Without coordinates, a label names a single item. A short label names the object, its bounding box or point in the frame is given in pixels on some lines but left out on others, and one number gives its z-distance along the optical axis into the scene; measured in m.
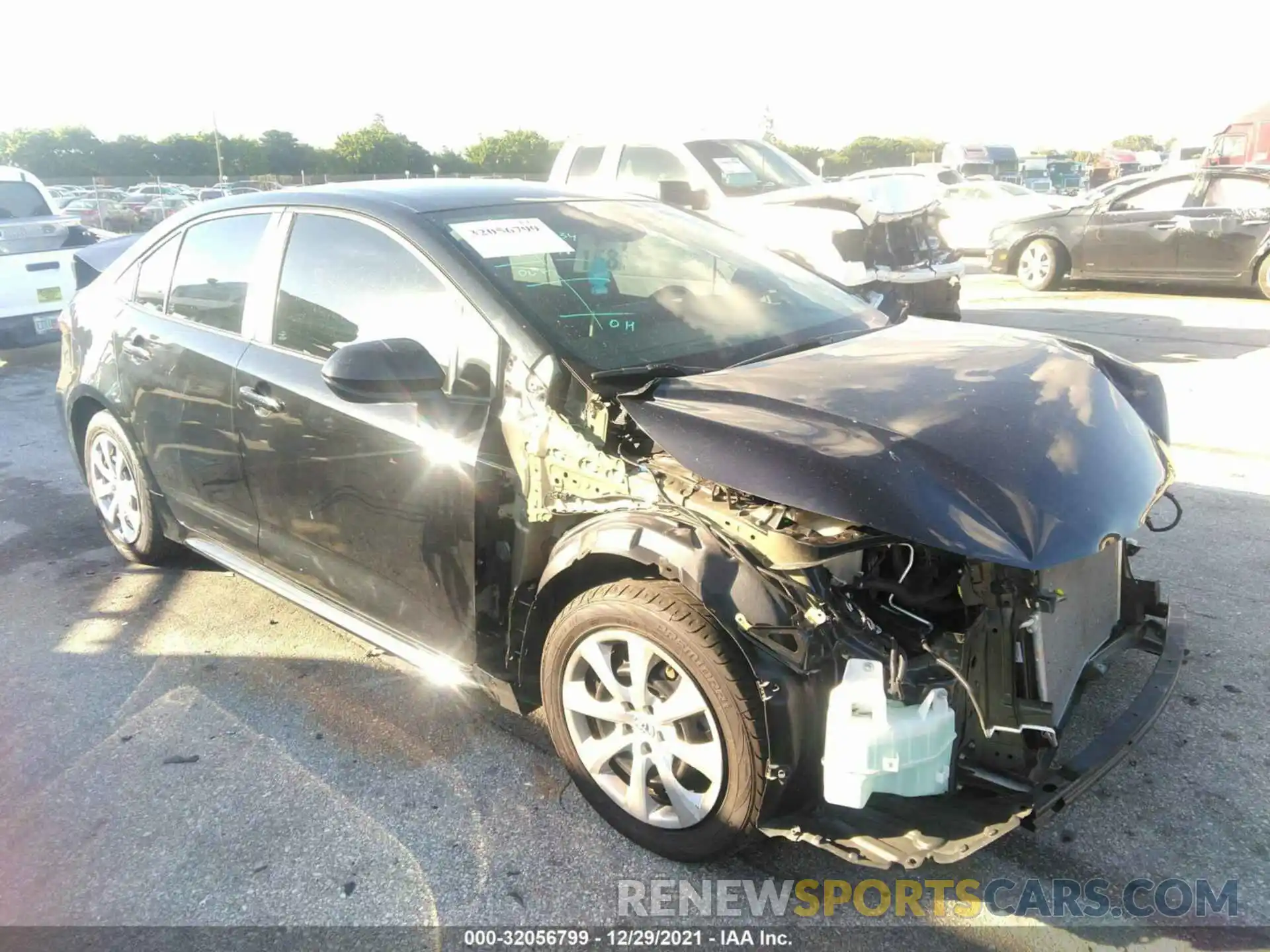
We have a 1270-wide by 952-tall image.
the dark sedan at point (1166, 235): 10.84
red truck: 19.98
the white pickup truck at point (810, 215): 8.50
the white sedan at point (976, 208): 18.02
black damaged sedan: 2.23
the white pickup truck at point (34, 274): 9.26
